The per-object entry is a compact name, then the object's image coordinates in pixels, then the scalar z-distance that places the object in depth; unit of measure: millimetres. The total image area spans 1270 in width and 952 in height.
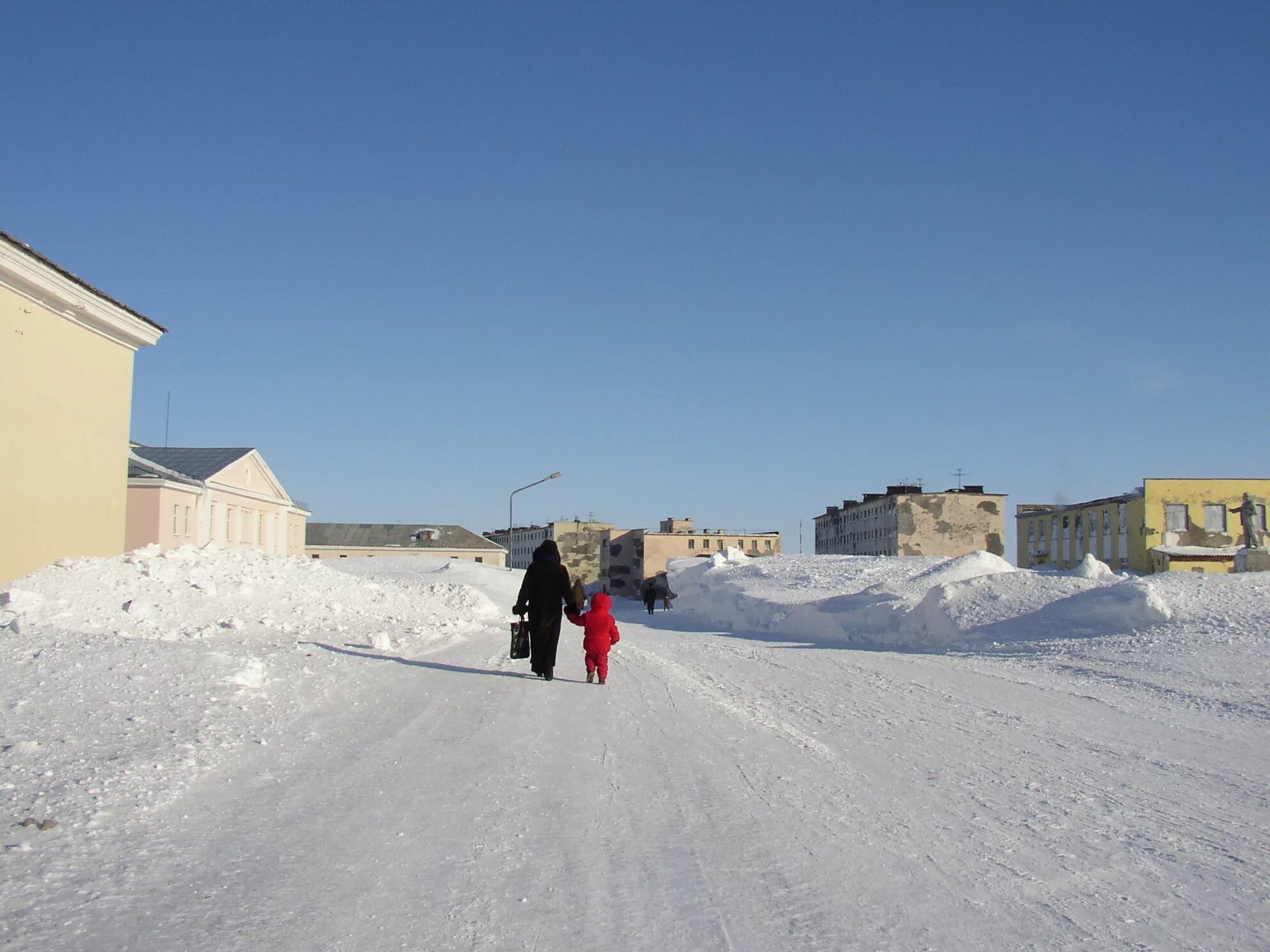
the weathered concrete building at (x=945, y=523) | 91625
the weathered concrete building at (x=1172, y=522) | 59062
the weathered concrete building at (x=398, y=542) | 108062
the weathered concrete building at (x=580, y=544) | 136875
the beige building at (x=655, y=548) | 116812
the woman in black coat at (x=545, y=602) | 12070
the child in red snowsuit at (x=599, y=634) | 11984
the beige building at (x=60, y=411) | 17484
